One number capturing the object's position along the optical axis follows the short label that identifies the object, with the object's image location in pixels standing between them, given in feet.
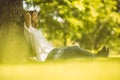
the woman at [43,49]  22.97
